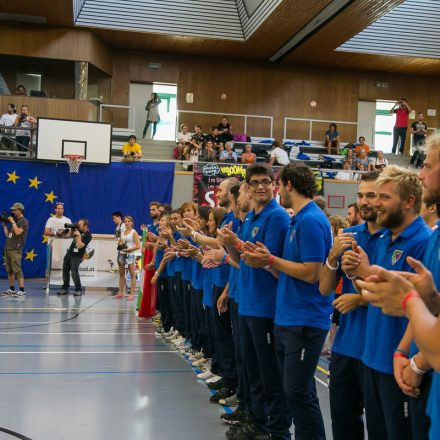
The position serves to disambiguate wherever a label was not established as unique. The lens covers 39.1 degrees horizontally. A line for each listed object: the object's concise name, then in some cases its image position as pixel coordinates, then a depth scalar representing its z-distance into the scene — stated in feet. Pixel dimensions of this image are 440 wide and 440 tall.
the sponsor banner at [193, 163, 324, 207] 63.93
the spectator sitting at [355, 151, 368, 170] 72.83
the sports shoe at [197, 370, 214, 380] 23.50
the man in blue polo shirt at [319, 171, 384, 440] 11.21
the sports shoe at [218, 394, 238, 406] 20.18
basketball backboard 60.29
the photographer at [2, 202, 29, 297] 45.78
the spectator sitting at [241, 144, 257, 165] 66.85
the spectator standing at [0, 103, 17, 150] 61.98
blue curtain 61.41
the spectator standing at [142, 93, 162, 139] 77.10
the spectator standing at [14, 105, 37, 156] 61.93
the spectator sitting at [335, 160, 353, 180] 67.41
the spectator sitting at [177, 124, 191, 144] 72.69
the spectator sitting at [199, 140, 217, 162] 67.46
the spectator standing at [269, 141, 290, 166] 67.21
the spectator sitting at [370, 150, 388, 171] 71.31
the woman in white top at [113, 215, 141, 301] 48.70
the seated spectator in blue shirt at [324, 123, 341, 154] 78.33
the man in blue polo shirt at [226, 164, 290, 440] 15.17
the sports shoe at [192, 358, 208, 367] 25.63
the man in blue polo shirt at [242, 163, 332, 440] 13.07
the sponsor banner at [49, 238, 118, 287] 53.01
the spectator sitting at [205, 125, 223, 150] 72.33
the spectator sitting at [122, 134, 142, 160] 65.51
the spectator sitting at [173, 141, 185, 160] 71.13
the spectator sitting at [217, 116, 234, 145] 73.56
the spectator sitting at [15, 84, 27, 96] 70.66
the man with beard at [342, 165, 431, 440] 9.82
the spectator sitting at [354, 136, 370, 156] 74.36
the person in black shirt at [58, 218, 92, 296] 48.78
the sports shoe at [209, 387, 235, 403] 20.65
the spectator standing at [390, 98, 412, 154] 79.05
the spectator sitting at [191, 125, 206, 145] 72.08
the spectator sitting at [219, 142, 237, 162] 67.92
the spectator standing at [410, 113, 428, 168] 72.59
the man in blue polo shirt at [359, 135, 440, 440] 6.47
